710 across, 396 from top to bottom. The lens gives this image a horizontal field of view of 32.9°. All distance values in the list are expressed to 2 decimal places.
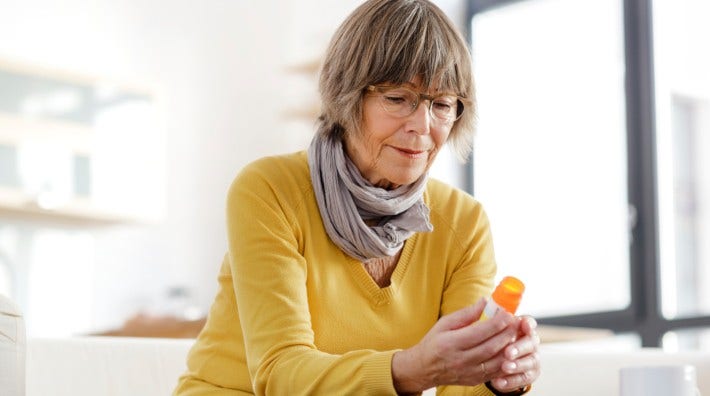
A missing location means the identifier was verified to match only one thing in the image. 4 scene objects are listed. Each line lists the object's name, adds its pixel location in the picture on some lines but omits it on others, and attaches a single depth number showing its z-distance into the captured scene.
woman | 1.68
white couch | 2.06
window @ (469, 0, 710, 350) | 4.55
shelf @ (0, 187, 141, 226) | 4.57
